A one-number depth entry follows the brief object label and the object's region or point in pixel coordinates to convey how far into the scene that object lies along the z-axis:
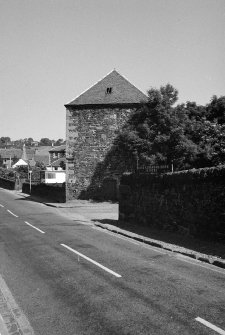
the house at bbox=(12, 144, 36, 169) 112.12
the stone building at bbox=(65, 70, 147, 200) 33.19
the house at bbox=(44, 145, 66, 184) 62.60
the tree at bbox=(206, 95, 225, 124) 35.86
